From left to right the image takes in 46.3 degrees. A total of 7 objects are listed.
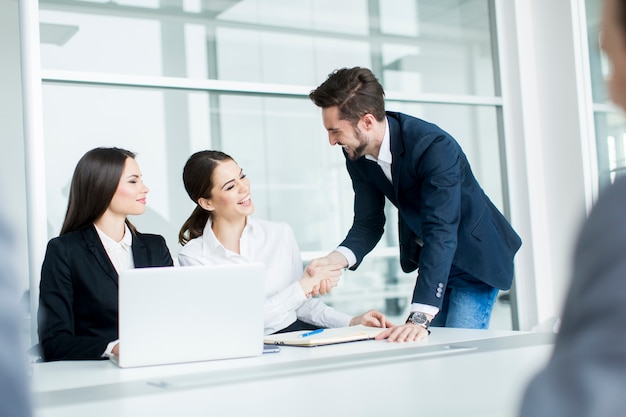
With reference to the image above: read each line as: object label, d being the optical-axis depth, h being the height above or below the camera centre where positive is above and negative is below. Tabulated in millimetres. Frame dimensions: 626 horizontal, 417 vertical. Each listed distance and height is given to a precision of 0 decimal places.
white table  1302 -287
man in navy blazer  2803 +197
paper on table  2145 -281
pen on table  2271 -277
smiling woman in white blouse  2881 +36
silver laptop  1776 -152
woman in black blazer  2582 +12
